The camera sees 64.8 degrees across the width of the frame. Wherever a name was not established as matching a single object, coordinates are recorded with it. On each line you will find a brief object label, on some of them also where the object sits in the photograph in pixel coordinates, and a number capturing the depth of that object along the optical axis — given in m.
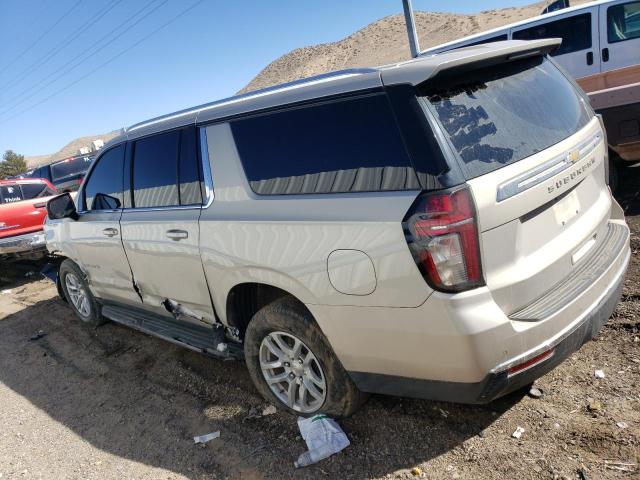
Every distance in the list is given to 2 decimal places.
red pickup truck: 8.48
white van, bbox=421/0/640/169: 8.54
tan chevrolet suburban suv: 2.25
